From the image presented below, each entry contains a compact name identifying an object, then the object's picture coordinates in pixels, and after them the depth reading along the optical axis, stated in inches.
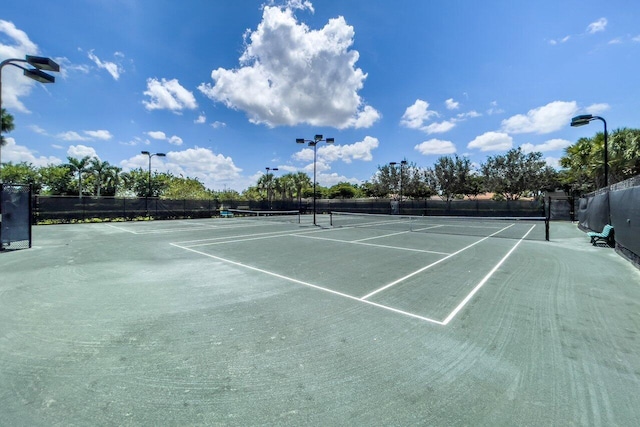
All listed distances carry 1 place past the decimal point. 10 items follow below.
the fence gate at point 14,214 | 379.9
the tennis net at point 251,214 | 1300.7
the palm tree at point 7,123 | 1148.2
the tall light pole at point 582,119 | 515.8
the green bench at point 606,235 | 451.8
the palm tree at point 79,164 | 2034.9
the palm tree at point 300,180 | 2566.4
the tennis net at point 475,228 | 643.5
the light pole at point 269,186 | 2364.3
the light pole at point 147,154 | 1008.2
